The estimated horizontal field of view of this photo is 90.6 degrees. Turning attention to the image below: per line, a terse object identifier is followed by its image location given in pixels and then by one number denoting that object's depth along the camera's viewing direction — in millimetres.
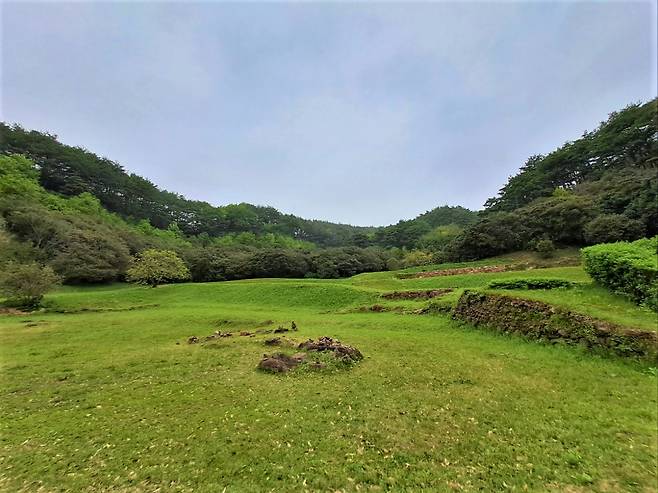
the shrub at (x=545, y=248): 34312
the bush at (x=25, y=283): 24062
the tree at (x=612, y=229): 30891
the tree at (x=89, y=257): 37219
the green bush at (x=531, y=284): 14760
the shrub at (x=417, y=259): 48594
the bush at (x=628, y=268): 10281
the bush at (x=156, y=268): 35094
